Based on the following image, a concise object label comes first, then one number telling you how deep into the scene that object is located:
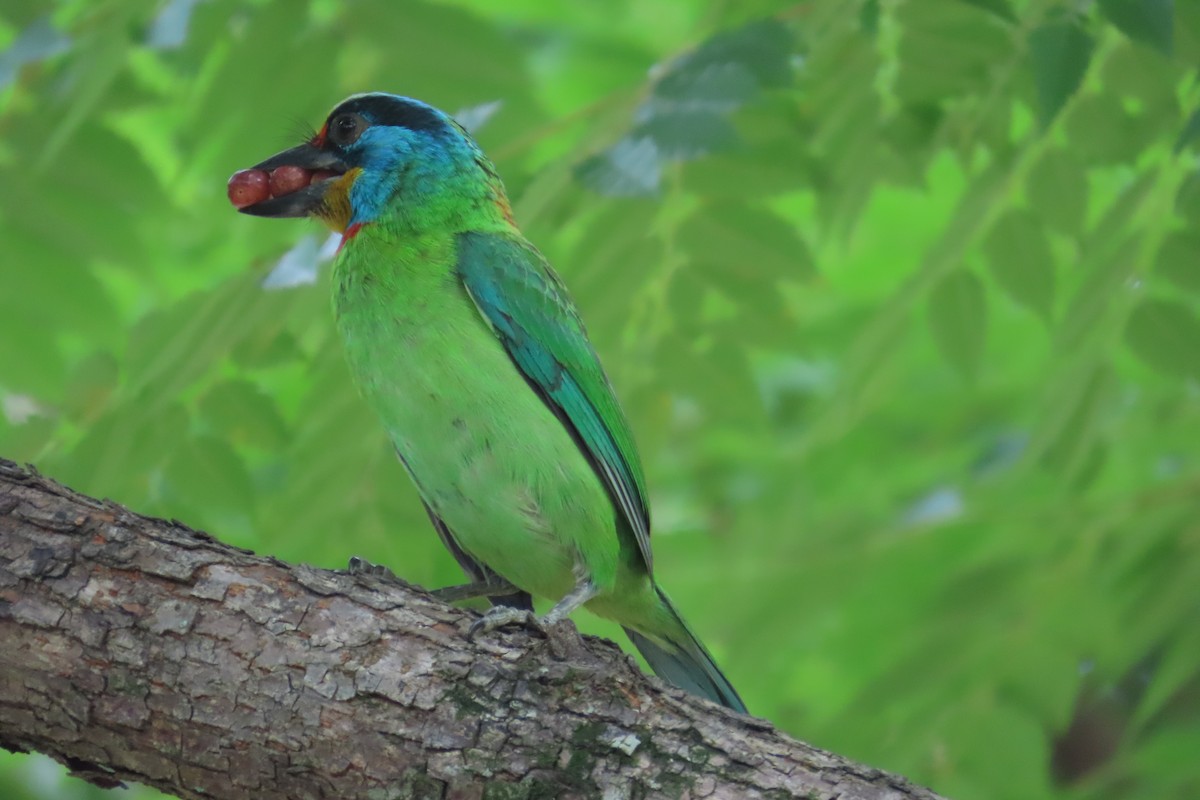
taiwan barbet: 7.94
